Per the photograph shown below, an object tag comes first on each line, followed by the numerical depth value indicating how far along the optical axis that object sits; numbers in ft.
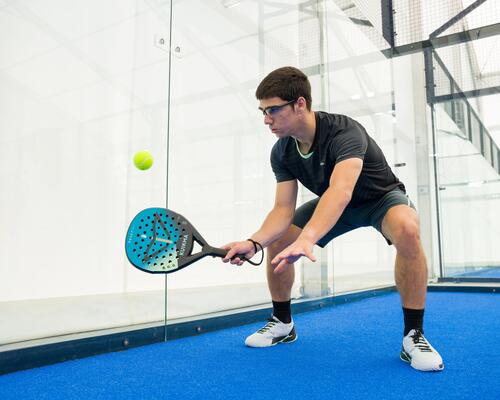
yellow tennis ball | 6.60
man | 5.09
